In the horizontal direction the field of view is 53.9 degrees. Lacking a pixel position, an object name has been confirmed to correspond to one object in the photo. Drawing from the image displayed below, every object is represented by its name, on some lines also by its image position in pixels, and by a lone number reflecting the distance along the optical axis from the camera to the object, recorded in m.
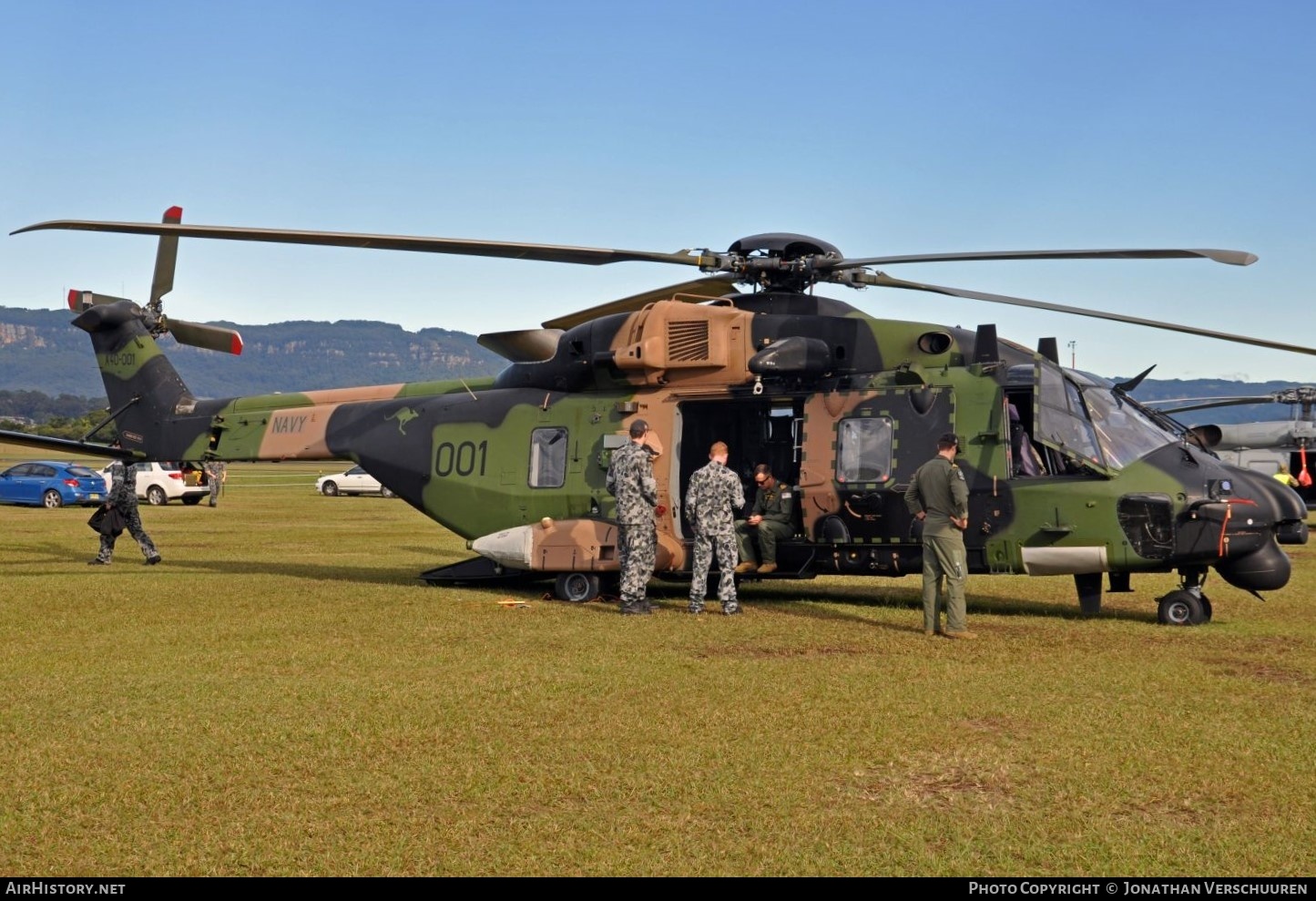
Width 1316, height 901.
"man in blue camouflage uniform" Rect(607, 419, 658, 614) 13.75
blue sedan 40.66
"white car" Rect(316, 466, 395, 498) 54.34
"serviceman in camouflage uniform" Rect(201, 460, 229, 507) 36.67
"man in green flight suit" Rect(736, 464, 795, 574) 14.20
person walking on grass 19.48
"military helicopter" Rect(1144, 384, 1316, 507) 34.91
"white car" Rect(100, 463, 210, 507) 43.62
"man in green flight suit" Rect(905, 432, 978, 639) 12.05
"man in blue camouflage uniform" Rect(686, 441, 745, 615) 13.55
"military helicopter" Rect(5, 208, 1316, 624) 12.60
